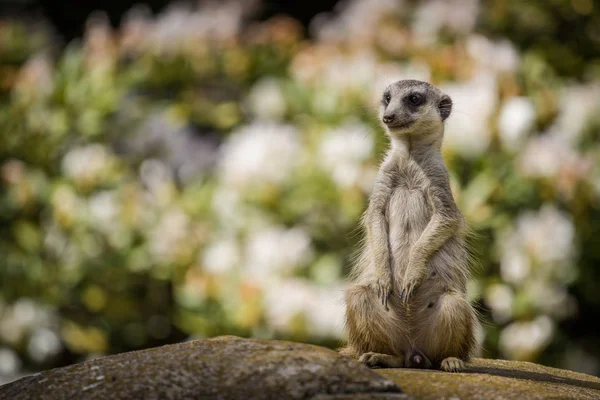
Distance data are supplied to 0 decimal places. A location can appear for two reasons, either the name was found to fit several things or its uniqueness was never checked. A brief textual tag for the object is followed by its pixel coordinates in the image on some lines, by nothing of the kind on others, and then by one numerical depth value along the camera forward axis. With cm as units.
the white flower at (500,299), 1009
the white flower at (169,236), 1109
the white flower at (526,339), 986
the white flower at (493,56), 1226
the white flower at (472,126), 1080
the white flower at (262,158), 1102
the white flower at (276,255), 1019
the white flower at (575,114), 1182
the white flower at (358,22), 1450
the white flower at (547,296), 1014
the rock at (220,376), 506
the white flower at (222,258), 1043
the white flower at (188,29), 1505
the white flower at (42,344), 1130
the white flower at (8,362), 1129
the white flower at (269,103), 1277
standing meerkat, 612
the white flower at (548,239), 1015
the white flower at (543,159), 1073
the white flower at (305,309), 969
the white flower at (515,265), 1011
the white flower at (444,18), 1454
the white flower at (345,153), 1055
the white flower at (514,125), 1095
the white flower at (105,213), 1167
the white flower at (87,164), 1223
